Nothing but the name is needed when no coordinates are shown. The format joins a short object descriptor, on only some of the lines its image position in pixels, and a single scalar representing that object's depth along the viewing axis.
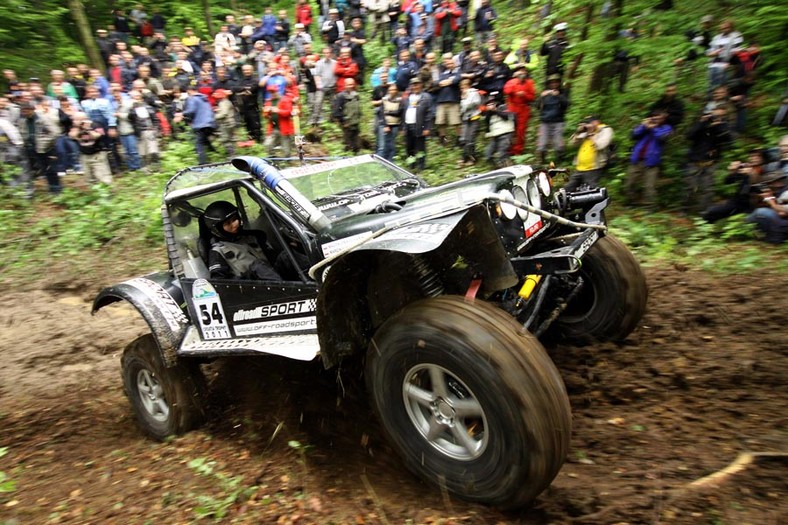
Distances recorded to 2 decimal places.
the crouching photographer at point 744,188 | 7.12
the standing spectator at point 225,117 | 11.70
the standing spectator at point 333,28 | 15.27
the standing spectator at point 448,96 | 10.55
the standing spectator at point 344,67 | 12.82
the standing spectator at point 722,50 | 8.34
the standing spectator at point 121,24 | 16.58
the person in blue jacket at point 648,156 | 8.10
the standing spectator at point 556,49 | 9.92
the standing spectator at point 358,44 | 13.98
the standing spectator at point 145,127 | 12.23
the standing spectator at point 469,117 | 10.24
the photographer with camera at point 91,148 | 11.37
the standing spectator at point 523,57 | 10.35
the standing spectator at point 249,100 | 12.09
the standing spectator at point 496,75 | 10.10
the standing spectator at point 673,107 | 8.13
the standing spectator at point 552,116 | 9.12
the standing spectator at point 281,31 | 16.44
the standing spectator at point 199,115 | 11.21
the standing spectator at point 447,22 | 13.72
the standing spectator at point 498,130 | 9.77
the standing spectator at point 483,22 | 13.36
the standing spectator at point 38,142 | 11.15
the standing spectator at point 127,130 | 12.10
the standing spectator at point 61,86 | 11.41
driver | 4.27
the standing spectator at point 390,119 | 10.74
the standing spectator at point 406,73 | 11.40
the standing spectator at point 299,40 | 15.30
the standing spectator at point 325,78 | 12.92
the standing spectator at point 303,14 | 16.50
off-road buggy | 2.75
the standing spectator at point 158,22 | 17.42
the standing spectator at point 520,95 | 9.67
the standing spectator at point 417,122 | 10.53
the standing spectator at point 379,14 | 16.47
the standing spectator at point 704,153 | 7.66
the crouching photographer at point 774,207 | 6.44
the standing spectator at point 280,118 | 11.48
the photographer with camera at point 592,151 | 8.36
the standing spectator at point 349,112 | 11.70
